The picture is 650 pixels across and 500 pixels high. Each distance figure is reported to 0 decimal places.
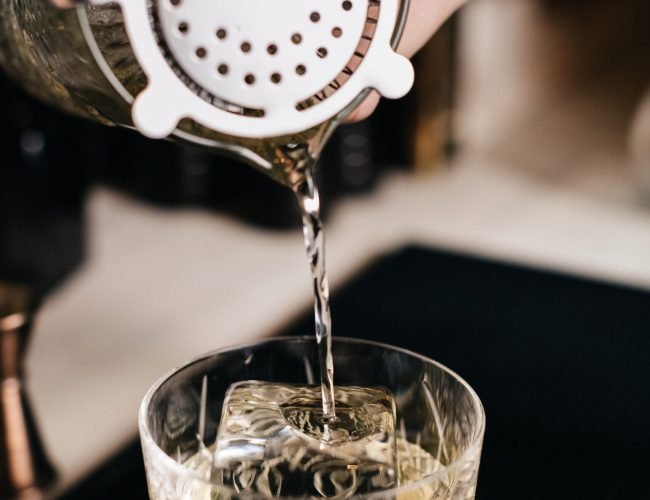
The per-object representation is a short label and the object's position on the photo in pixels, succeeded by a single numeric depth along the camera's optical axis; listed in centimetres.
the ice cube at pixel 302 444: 31
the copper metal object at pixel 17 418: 45
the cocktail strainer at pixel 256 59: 28
